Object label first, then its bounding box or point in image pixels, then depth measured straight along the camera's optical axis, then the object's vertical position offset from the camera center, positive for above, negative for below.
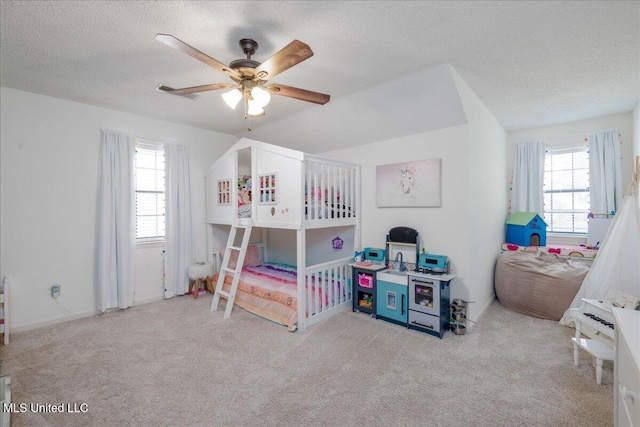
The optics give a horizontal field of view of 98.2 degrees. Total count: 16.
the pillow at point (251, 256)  4.49 -0.72
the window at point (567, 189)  4.06 +0.35
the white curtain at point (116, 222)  3.38 -0.12
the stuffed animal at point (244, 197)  3.88 +0.21
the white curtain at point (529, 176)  4.23 +0.55
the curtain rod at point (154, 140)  3.79 +1.02
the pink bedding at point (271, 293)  3.05 -0.98
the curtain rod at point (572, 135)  3.94 +1.12
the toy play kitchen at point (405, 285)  2.80 -0.80
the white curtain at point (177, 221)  3.94 -0.13
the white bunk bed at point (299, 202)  3.07 +0.13
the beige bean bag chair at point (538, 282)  3.12 -0.83
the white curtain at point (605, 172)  3.68 +0.54
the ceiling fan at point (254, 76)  1.64 +0.94
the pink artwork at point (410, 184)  3.16 +0.34
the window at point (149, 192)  3.82 +0.28
